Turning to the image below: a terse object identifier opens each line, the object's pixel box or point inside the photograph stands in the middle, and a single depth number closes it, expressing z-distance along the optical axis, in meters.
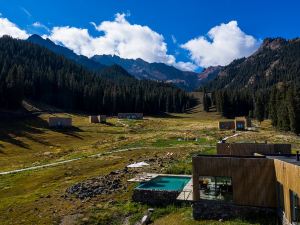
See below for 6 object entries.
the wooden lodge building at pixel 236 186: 21.29
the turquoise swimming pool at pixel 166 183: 28.00
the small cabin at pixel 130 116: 111.11
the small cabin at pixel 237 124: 77.97
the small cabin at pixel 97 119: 97.03
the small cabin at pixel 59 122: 85.81
